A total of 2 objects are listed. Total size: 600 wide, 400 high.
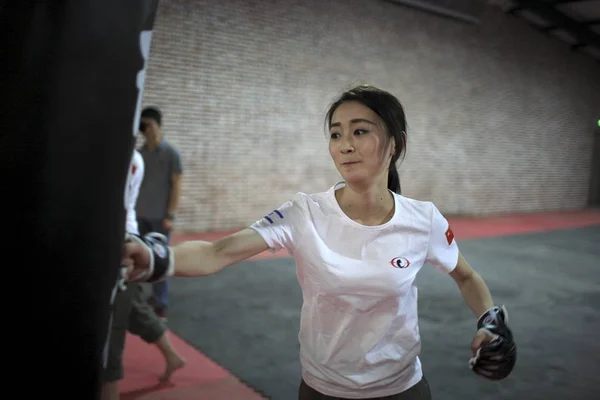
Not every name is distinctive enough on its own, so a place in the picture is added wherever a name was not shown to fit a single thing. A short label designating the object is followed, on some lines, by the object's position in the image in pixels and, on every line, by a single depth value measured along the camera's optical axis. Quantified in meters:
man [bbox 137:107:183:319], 3.46
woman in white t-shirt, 1.26
